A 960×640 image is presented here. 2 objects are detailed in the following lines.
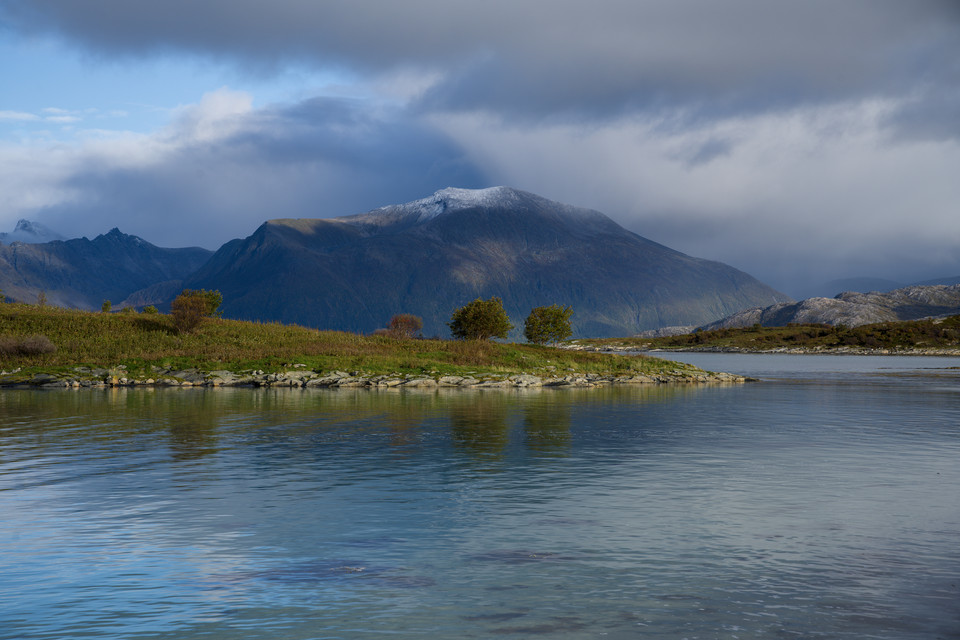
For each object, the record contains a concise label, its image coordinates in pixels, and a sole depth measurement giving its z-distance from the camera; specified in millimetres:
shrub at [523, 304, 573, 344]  127938
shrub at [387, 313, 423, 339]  130050
